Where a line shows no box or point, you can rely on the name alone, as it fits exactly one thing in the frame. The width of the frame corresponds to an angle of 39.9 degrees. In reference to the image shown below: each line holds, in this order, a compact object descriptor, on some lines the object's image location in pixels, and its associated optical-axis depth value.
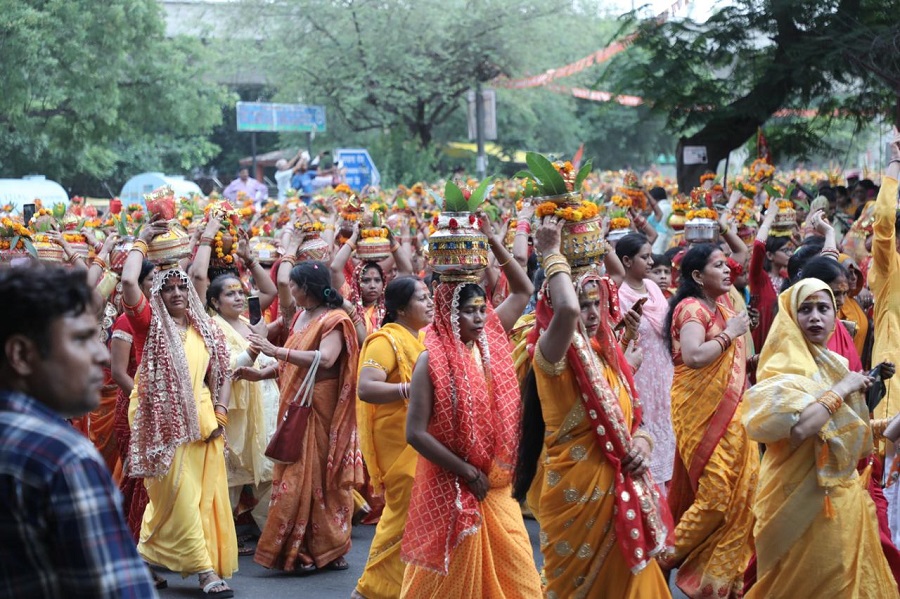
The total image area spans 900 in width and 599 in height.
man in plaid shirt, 2.56
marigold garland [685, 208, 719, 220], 9.16
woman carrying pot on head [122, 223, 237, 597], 7.12
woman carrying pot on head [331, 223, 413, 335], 8.81
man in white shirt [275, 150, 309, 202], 21.50
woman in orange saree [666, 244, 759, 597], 6.82
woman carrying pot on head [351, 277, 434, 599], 6.29
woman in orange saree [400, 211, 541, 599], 5.22
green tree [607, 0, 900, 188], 12.73
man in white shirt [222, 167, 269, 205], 21.48
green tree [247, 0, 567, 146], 30.17
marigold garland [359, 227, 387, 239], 8.89
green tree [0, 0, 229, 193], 19.05
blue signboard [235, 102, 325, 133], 28.21
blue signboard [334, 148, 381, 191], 21.19
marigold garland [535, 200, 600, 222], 5.29
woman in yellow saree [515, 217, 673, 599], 5.18
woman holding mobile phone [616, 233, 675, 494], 8.45
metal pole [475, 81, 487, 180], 23.86
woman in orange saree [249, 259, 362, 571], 7.69
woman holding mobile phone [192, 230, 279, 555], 8.69
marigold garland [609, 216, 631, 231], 10.06
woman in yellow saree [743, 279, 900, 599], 5.31
